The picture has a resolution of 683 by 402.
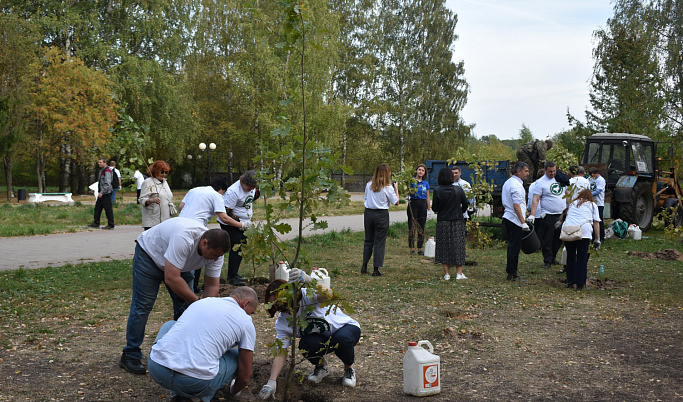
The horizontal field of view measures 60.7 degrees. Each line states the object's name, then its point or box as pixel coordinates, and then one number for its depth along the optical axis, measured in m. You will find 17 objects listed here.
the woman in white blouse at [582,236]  8.19
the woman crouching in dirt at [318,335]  4.19
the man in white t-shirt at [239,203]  7.94
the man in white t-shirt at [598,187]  13.15
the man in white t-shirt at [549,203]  10.19
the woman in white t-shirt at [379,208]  9.30
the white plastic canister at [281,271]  7.65
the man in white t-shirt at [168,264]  4.28
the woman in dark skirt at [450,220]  8.89
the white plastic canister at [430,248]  11.81
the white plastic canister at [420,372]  4.22
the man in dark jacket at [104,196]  14.36
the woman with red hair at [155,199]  8.03
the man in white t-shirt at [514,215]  8.89
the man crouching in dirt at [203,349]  3.69
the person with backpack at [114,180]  14.67
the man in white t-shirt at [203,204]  7.04
